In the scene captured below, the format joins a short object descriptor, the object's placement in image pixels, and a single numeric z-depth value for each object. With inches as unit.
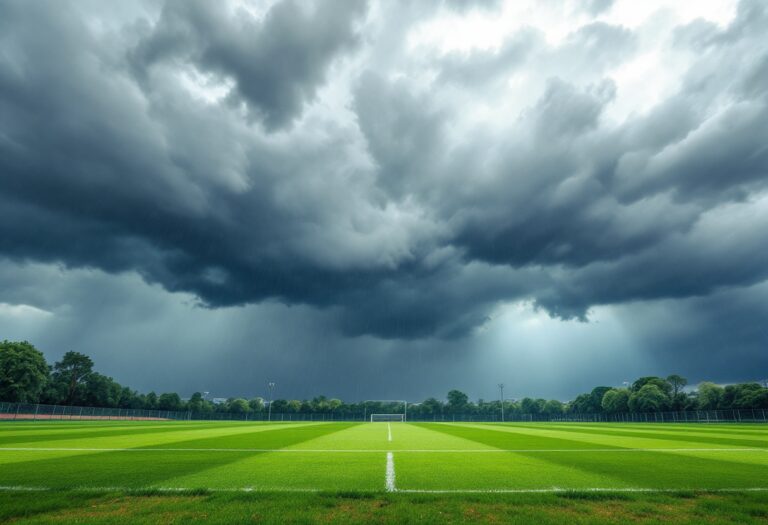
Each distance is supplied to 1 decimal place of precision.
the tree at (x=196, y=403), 5211.6
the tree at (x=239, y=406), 5502.0
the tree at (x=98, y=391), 4156.0
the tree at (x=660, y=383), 4495.1
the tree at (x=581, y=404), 5595.5
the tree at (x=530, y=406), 6309.1
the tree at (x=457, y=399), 6674.2
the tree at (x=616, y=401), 4387.3
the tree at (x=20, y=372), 2851.9
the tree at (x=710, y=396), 3383.4
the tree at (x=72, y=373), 4052.7
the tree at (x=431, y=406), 6190.9
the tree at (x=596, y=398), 5423.2
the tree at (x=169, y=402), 5137.8
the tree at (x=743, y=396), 3011.8
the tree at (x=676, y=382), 4621.1
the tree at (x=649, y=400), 3880.4
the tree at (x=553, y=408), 6038.4
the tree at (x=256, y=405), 5848.4
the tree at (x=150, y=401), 4984.7
